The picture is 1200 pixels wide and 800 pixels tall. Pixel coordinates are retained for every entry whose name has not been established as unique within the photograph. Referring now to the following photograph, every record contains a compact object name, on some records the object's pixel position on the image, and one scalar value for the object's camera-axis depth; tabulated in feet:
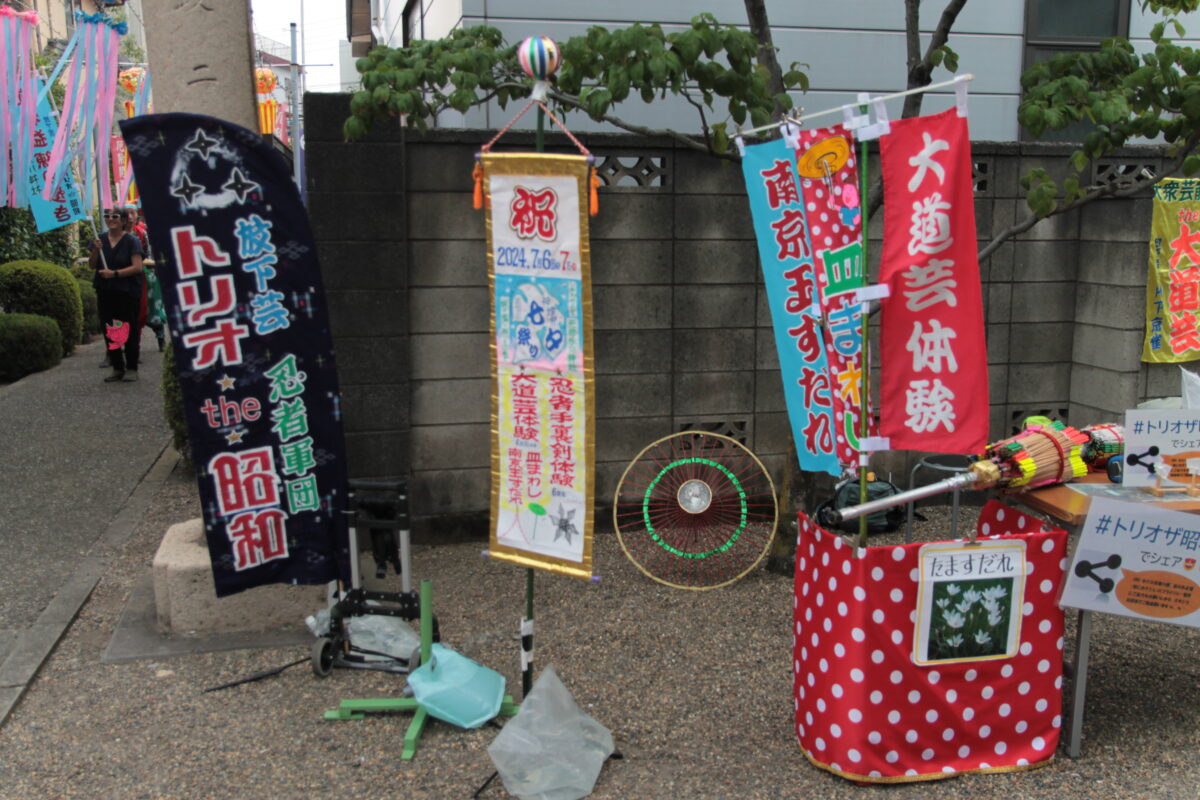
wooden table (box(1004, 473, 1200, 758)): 13.20
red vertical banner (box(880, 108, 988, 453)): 11.87
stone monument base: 17.16
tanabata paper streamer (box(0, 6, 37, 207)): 40.01
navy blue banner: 14.51
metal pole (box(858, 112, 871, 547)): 12.50
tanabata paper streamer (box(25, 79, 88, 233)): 40.42
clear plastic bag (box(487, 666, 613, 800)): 12.44
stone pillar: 17.11
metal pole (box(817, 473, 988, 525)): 12.51
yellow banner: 22.88
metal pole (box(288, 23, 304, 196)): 44.10
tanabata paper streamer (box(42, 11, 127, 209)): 42.11
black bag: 19.29
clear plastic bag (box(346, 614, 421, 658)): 16.40
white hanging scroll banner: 12.64
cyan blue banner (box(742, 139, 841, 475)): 16.70
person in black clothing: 38.17
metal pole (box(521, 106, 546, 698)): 13.74
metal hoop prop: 20.38
